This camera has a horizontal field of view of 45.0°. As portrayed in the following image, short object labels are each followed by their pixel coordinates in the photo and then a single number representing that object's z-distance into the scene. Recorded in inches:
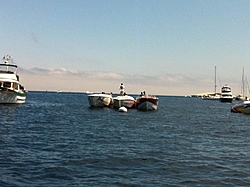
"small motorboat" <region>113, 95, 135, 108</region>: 2364.7
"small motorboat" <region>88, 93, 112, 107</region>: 2400.3
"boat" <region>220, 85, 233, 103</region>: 5202.8
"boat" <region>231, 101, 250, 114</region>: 2296.8
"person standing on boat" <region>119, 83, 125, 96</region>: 2413.9
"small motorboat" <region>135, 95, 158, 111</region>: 2304.4
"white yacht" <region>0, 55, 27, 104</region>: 2300.1
